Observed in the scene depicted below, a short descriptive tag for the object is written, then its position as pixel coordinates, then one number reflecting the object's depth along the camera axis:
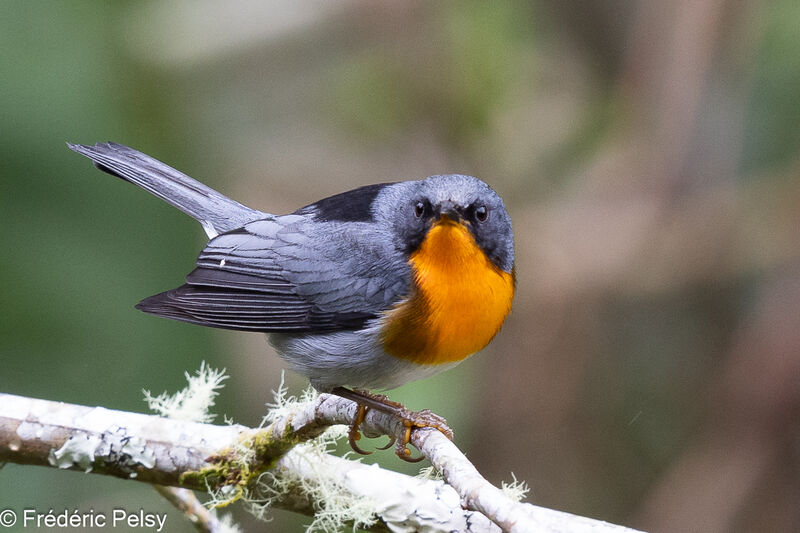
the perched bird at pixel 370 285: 6.25
